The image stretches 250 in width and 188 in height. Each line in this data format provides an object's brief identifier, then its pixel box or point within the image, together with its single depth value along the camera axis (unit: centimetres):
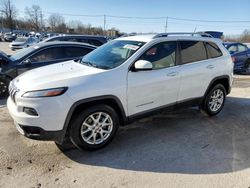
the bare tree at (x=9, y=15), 5215
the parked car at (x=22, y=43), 1826
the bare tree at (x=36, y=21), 5966
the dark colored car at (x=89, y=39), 787
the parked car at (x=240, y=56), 893
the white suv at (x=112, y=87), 252
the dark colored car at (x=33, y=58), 504
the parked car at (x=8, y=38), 3320
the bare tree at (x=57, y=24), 5976
